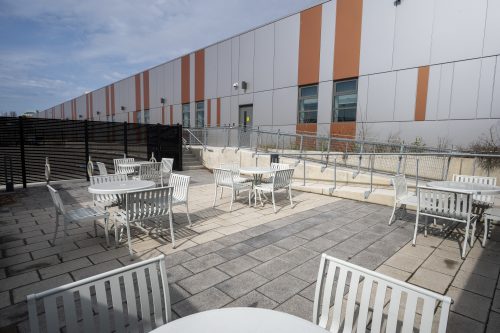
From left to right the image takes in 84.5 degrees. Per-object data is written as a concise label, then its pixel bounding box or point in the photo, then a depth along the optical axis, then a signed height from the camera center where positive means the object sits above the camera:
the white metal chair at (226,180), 5.84 -0.96
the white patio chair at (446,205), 3.61 -0.88
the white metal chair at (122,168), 8.30 -1.09
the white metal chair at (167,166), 8.82 -1.00
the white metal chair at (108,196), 4.78 -1.11
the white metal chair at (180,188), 4.55 -0.92
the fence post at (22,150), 8.31 -0.58
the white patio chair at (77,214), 3.61 -1.12
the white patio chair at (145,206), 3.47 -0.95
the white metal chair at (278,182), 5.54 -0.93
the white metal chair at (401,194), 4.55 -0.94
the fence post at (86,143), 9.83 -0.37
